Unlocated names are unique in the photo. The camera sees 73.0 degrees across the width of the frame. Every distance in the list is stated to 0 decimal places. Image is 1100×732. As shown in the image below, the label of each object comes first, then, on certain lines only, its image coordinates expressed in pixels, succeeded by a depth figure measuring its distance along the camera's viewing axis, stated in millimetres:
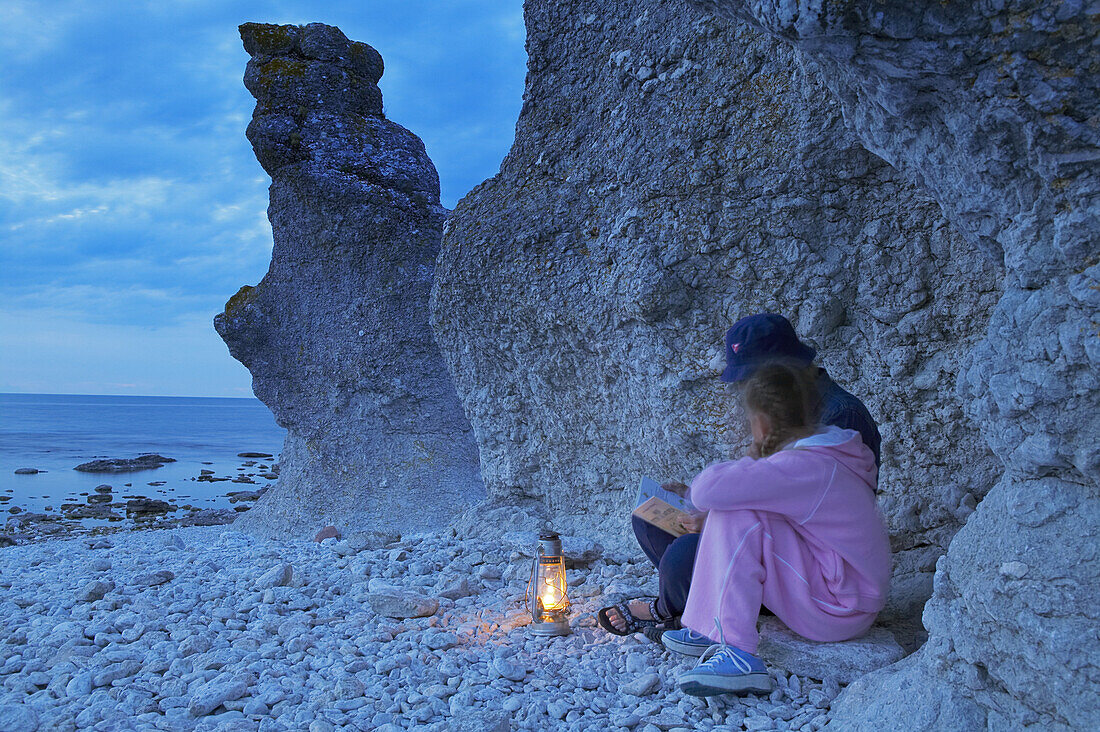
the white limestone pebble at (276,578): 4684
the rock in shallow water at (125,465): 27869
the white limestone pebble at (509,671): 3166
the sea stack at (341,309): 11164
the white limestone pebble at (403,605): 3990
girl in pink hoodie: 2766
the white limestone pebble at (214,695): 2971
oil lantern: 3637
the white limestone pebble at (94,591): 4586
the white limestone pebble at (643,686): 2965
